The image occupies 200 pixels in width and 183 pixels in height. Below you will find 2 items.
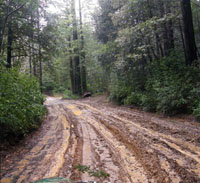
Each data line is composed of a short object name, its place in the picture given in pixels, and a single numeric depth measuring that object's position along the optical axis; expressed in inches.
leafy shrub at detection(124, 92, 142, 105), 369.2
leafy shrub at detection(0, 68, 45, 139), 156.3
